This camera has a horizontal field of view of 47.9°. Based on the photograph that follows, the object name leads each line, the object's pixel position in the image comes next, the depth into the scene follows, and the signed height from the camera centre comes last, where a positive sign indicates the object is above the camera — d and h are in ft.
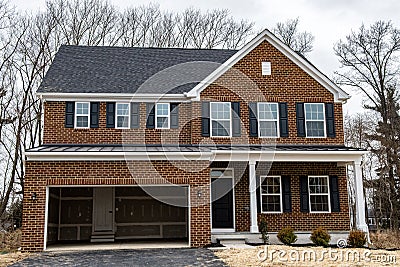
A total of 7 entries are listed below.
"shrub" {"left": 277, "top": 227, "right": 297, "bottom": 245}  51.52 -5.19
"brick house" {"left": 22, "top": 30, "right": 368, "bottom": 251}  58.18 +6.81
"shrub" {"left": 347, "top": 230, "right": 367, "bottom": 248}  50.73 -5.51
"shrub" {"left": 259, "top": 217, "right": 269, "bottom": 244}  53.06 -4.72
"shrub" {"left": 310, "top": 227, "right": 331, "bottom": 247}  50.67 -5.33
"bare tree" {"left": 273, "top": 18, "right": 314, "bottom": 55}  111.24 +38.54
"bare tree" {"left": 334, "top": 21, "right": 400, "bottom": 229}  89.92 +22.21
